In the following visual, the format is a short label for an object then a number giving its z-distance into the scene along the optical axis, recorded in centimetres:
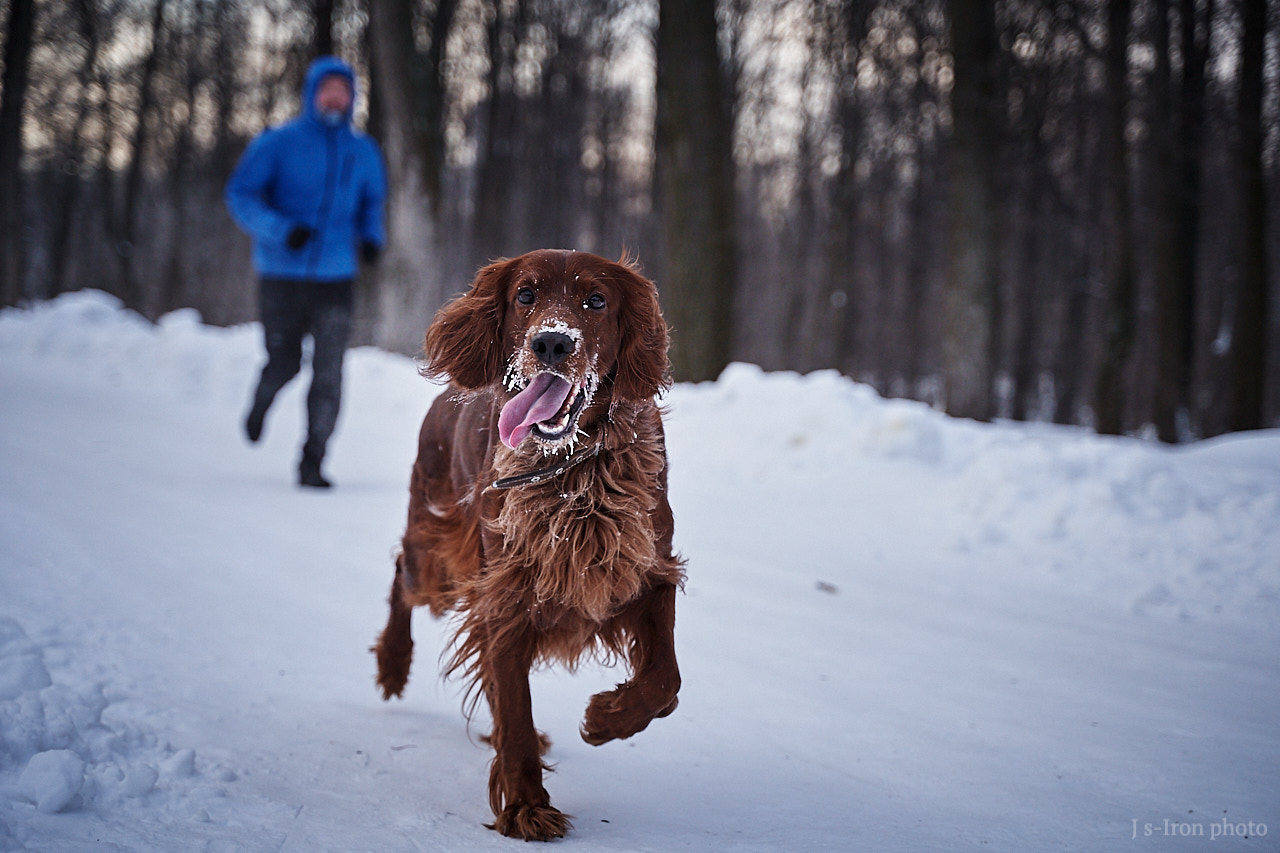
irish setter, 209
